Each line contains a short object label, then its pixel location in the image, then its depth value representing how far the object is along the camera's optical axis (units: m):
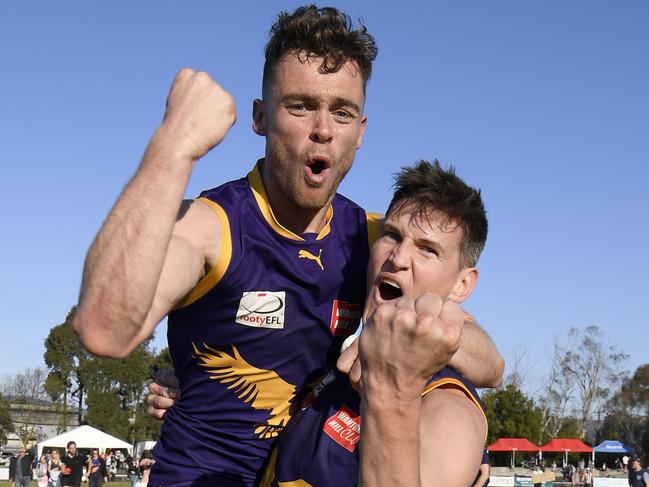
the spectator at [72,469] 23.27
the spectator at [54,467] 30.79
